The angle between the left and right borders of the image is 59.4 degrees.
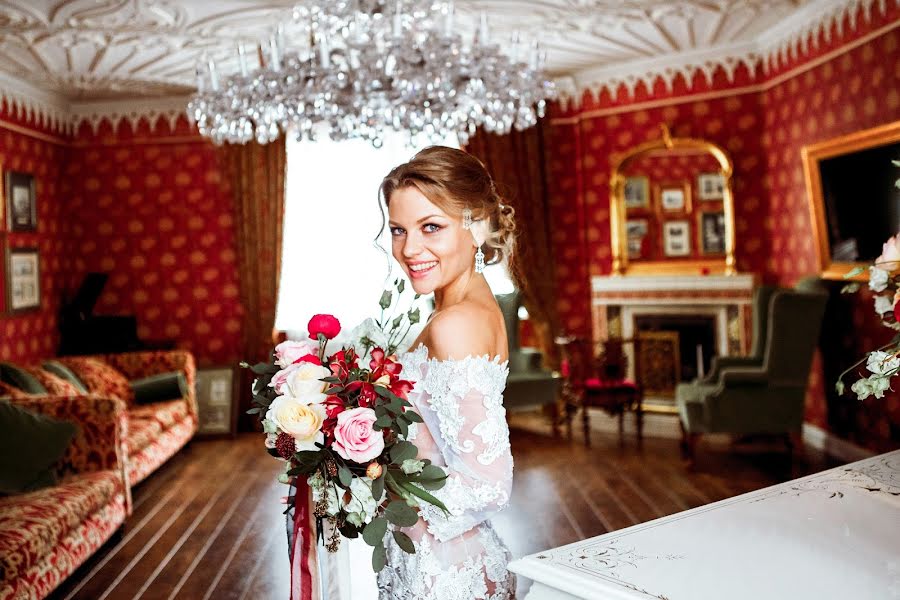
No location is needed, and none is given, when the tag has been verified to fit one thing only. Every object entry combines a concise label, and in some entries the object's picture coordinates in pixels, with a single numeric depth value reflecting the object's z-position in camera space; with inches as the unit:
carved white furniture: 46.0
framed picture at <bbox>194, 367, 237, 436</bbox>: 280.5
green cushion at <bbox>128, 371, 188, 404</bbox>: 251.3
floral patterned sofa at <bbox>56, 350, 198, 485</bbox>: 208.2
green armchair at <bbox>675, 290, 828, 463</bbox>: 201.6
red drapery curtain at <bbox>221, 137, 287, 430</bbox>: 298.2
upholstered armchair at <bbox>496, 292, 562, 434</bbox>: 253.9
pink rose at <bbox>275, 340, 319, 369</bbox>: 55.4
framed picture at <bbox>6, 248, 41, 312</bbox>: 255.8
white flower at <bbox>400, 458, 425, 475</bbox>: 53.1
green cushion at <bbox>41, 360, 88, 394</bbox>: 216.4
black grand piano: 275.0
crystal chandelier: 164.6
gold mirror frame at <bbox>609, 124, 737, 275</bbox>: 271.0
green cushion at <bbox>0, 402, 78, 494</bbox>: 154.3
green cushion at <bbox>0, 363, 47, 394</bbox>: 187.5
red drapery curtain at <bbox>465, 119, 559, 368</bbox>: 298.5
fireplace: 265.0
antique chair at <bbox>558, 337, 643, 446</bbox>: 249.0
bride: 58.6
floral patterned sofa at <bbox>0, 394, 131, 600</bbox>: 127.3
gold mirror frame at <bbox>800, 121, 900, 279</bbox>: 208.2
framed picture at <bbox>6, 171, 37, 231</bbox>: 259.5
